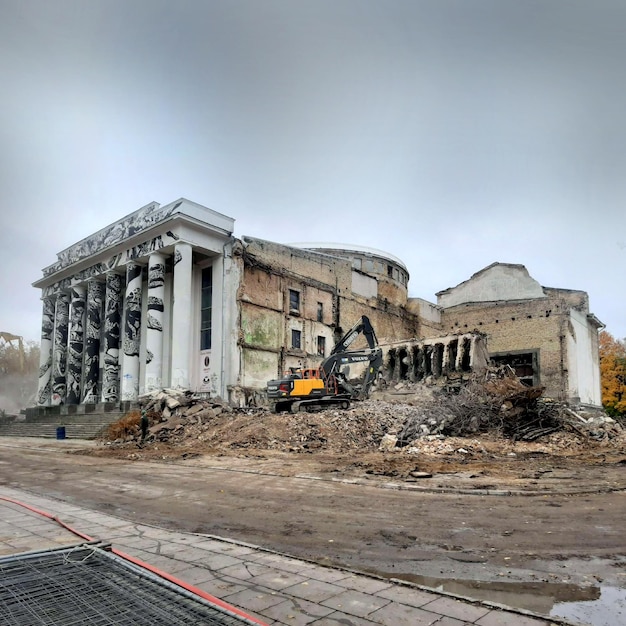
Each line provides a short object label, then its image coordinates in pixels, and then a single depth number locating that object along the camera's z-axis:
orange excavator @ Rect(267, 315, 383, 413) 24.52
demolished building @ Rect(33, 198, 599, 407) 32.47
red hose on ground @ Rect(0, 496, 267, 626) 3.39
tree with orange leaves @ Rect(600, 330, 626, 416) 51.69
